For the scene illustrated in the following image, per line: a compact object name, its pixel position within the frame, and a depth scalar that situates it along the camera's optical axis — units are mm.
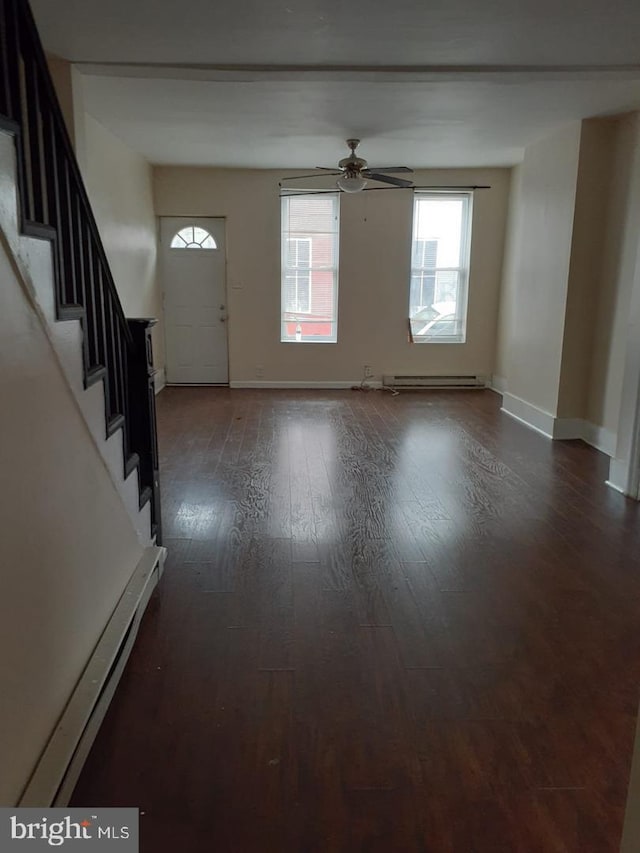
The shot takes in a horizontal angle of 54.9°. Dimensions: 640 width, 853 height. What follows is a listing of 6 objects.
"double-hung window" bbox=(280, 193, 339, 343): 7852
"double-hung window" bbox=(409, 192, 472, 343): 7879
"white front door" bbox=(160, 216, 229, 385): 7867
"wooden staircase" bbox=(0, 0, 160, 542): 1720
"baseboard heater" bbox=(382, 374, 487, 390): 8188
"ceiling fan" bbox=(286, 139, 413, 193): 5949
